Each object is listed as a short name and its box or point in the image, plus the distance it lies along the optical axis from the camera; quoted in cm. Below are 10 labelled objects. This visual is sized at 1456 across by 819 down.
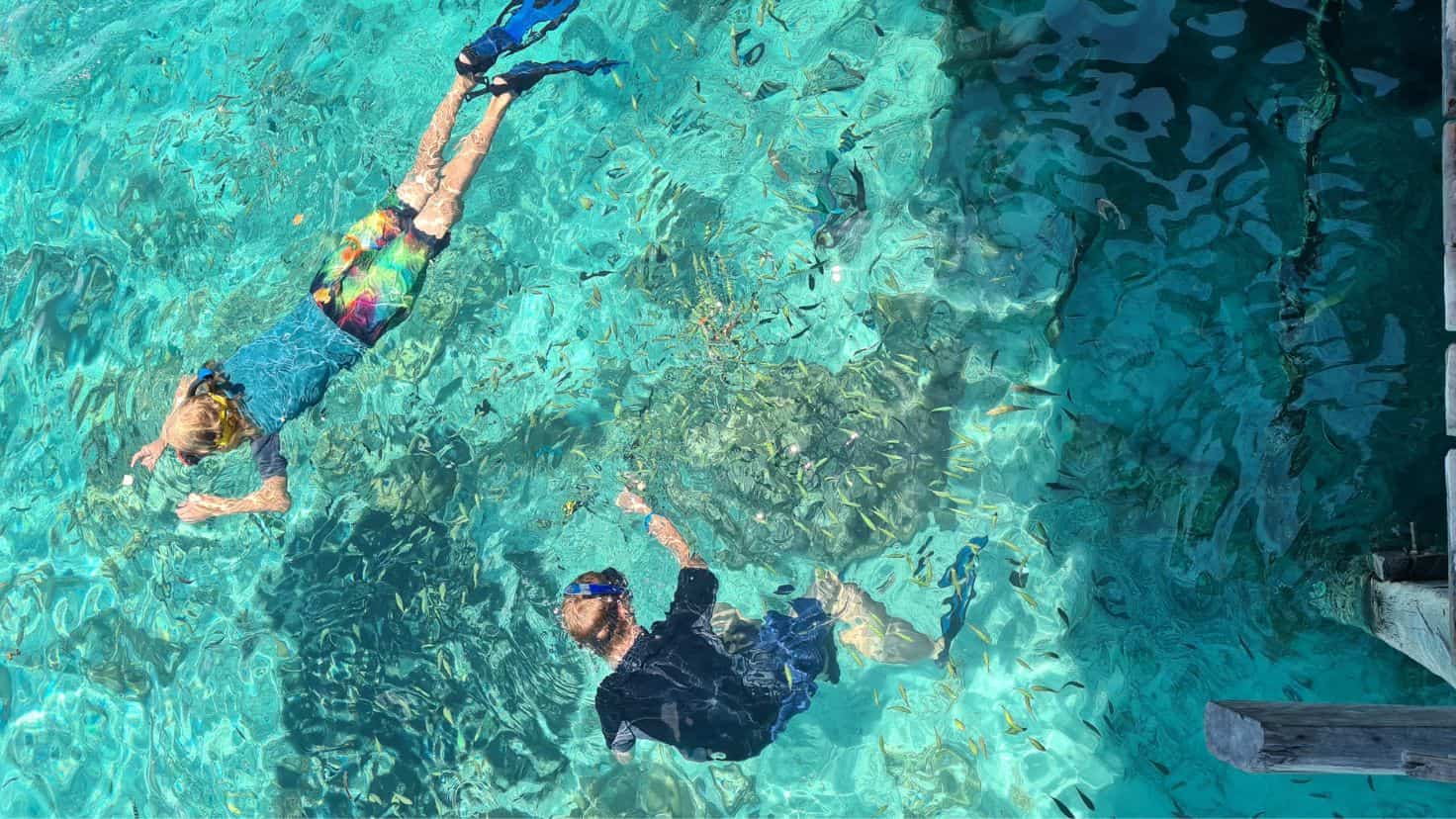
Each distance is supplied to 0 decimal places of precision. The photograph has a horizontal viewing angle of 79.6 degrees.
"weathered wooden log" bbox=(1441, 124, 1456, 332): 388
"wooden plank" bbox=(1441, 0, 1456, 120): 404
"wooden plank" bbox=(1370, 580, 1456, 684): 420
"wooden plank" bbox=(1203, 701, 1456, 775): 354
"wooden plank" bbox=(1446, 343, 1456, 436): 379
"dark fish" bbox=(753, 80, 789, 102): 613
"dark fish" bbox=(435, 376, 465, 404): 652
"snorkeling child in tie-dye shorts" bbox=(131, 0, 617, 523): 634
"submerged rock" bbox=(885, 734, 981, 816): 584
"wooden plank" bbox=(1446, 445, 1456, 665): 380
